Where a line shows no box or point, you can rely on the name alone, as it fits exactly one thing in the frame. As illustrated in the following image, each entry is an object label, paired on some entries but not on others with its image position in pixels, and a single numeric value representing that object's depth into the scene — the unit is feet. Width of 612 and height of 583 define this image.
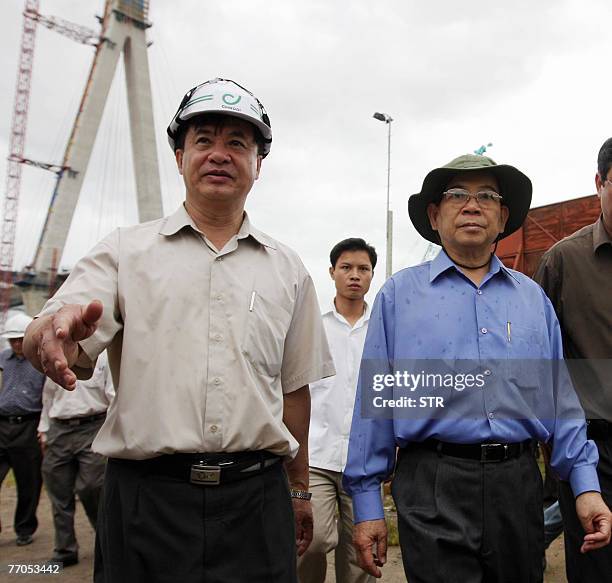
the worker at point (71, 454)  14.89
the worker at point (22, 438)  17.02
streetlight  43.09
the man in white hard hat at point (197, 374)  5.30
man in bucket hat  5.95
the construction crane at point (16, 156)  122.52
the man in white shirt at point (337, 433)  10.14
